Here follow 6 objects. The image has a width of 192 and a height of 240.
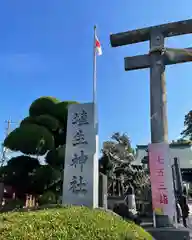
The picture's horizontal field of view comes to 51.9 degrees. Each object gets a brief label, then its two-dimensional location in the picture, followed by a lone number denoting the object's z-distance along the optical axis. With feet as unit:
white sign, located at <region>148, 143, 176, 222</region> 16.65
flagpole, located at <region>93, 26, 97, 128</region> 19.15
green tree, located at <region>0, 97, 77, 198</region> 29.95
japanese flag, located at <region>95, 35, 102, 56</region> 21.92
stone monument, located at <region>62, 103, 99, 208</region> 17.27
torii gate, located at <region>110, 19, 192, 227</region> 18.71
